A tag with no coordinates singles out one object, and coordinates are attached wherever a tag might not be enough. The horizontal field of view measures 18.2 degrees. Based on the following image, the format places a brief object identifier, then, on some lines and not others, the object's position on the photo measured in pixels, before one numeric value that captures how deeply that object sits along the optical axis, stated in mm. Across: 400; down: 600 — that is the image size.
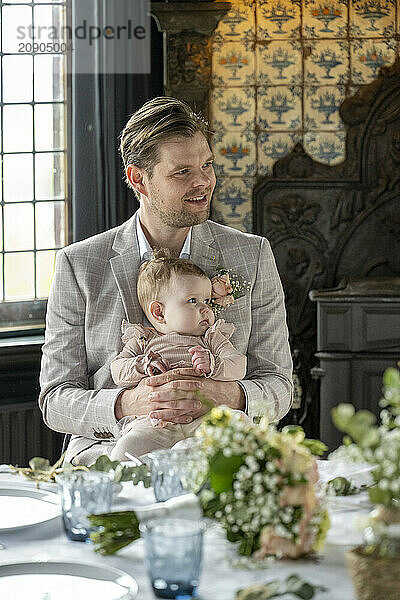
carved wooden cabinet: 3023
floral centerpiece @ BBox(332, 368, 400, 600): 1269
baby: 2145
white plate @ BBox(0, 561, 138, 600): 1403
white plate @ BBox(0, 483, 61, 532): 1591
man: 2210
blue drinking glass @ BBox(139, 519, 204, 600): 1342
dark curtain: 3133
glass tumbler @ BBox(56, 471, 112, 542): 1531
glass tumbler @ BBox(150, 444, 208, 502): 1616
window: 3138
